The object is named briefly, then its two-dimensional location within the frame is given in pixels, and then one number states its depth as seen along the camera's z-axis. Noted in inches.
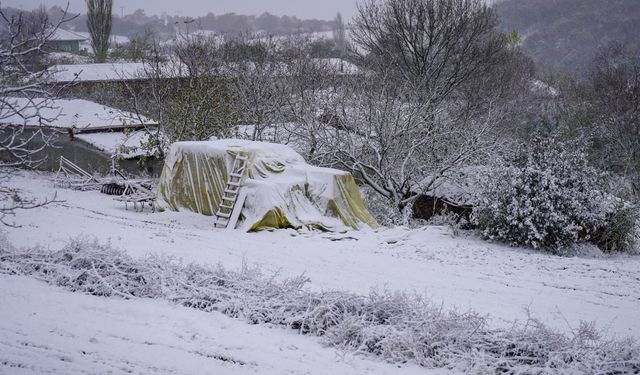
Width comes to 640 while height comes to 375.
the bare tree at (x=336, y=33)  3404.3
